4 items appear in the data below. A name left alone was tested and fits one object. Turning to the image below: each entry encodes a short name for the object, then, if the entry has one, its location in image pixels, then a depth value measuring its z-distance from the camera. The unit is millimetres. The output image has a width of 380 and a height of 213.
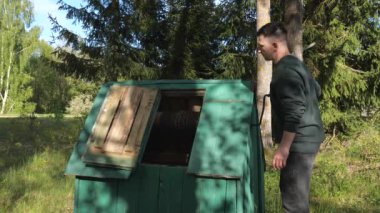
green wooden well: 3461
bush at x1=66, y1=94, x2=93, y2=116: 18703
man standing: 2842
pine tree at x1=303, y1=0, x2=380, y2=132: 12555
